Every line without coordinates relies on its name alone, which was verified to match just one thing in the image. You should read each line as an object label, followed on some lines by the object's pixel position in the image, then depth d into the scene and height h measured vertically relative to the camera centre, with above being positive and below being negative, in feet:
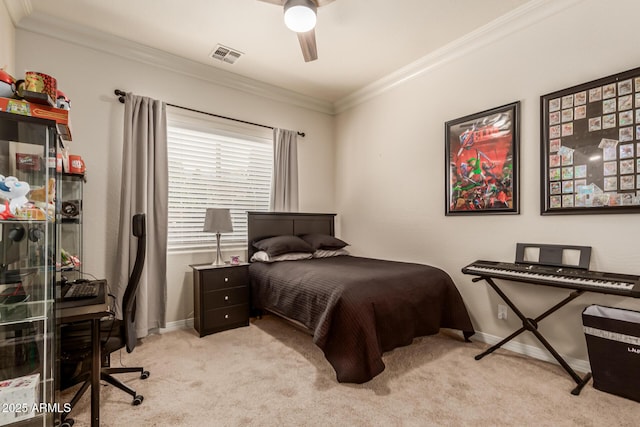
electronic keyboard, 6.15 -1.47
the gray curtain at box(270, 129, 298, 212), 13.55 +1.84
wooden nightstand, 10.34 -2.95
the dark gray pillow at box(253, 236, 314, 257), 11.58 -1.26
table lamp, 10.87 -0.33
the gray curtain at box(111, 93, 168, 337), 9.73 +0.41
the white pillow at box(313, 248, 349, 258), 12.76 -1.72
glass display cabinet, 4.58 -0.87
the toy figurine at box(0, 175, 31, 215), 4.44 +0.32
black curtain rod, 10.00 +3.88
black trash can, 6.32 -2.90
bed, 7.04 -2.47
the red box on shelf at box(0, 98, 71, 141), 4.68 +1.72
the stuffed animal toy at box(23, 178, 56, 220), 4.63 +0.13
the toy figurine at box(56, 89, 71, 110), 6.36 +2.36
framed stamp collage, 7.02 +1.64
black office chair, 5.80 -2.54
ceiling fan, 6.70 +4.41
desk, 5.13 -1.77
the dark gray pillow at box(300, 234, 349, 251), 12.96 -1.23
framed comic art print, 9.04 +1.62
